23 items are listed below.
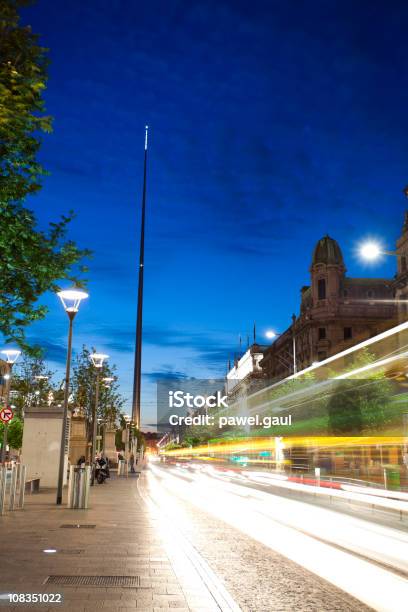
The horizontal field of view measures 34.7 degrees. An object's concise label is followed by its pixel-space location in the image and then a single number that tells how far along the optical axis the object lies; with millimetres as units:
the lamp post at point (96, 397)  37050
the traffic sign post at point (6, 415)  23395
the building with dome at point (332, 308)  85812
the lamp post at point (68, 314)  21984
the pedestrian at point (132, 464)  61703
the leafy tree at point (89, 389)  61594
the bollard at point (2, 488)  17562
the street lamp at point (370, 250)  22609
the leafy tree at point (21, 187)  12188
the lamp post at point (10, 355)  26147
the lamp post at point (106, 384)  62047
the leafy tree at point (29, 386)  69919
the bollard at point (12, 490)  18875
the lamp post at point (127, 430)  69894
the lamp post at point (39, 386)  69500
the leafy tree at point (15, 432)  53956
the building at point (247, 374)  138750
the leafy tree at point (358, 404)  33250
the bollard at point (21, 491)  19666
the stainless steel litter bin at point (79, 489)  20078
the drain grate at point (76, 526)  14991
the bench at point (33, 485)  29047
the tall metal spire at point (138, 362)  135375
